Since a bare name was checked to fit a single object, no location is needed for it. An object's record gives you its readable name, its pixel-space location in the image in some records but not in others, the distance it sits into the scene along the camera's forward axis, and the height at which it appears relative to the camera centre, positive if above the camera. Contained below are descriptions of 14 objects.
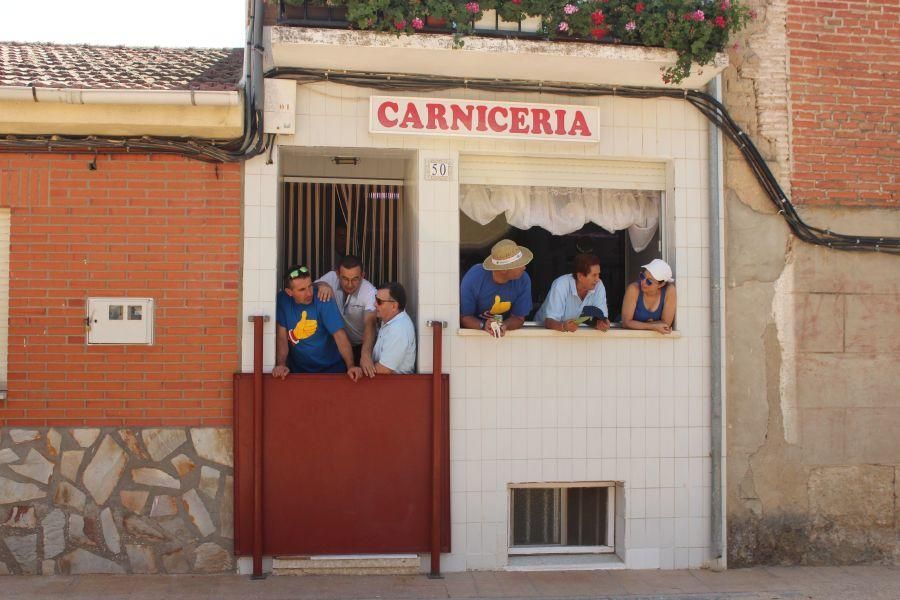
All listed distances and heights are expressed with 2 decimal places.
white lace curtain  6.57 +0.90
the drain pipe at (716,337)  6.32 -0.14
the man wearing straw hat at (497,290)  6.23 +0.21
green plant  5.81 +2.16
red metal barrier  5.92 -1.09
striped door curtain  7.35 +0.84
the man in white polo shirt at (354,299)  6.26 +0.14
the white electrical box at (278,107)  5.95 +1.52
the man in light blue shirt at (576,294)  6.44 +0.19
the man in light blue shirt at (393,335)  6.01 -0.14
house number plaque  6.19 +1.11
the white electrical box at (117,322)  5.84 -0.05
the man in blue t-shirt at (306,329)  6.04 -0.10
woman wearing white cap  6.28 +0.15
